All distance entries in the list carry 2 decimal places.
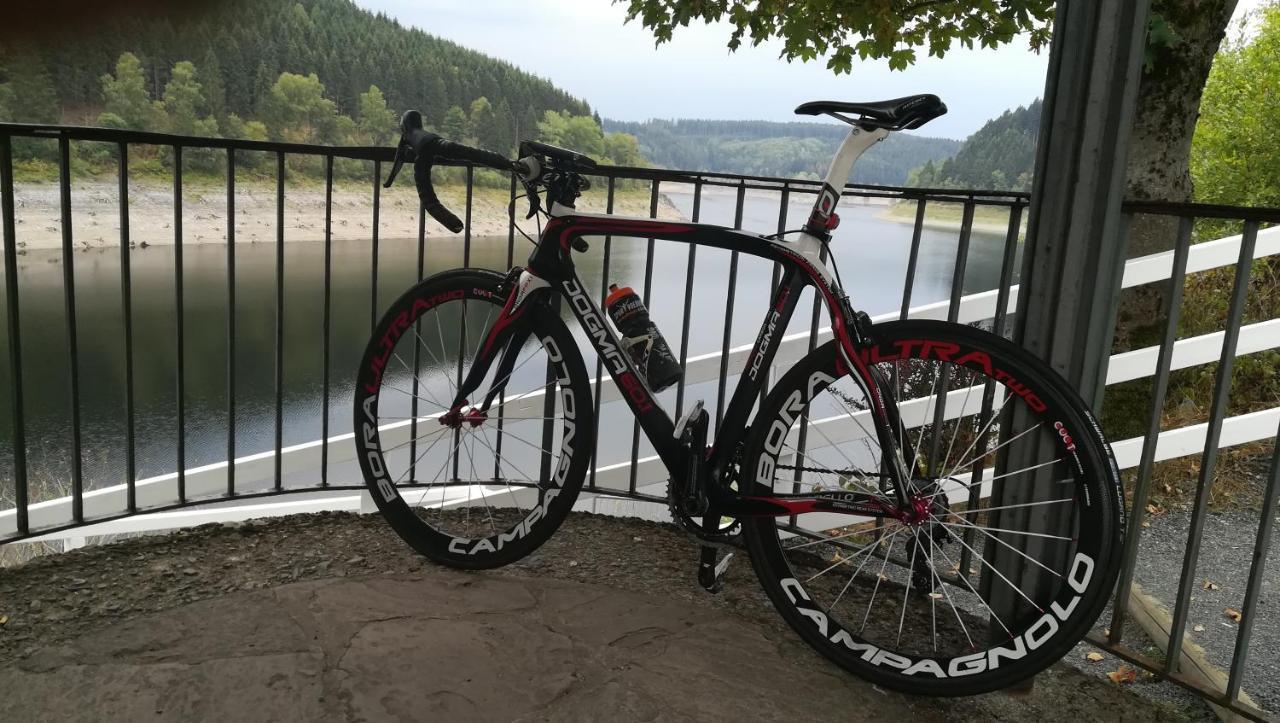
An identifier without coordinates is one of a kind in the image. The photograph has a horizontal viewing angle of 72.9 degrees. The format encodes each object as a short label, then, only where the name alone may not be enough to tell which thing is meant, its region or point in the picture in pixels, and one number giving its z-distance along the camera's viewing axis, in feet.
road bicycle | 5.36
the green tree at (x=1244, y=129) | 32.68
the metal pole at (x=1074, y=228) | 5.04
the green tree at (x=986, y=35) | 14.02
